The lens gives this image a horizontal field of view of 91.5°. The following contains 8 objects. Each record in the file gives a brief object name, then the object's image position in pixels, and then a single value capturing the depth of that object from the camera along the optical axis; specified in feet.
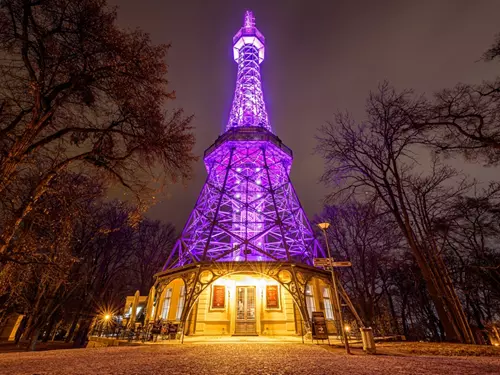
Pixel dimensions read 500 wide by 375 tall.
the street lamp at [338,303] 24.04
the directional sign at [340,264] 26.78
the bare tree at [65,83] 18.71
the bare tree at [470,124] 26.86
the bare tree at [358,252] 60.21
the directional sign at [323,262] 27.22
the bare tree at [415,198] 31.27
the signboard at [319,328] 33.35
